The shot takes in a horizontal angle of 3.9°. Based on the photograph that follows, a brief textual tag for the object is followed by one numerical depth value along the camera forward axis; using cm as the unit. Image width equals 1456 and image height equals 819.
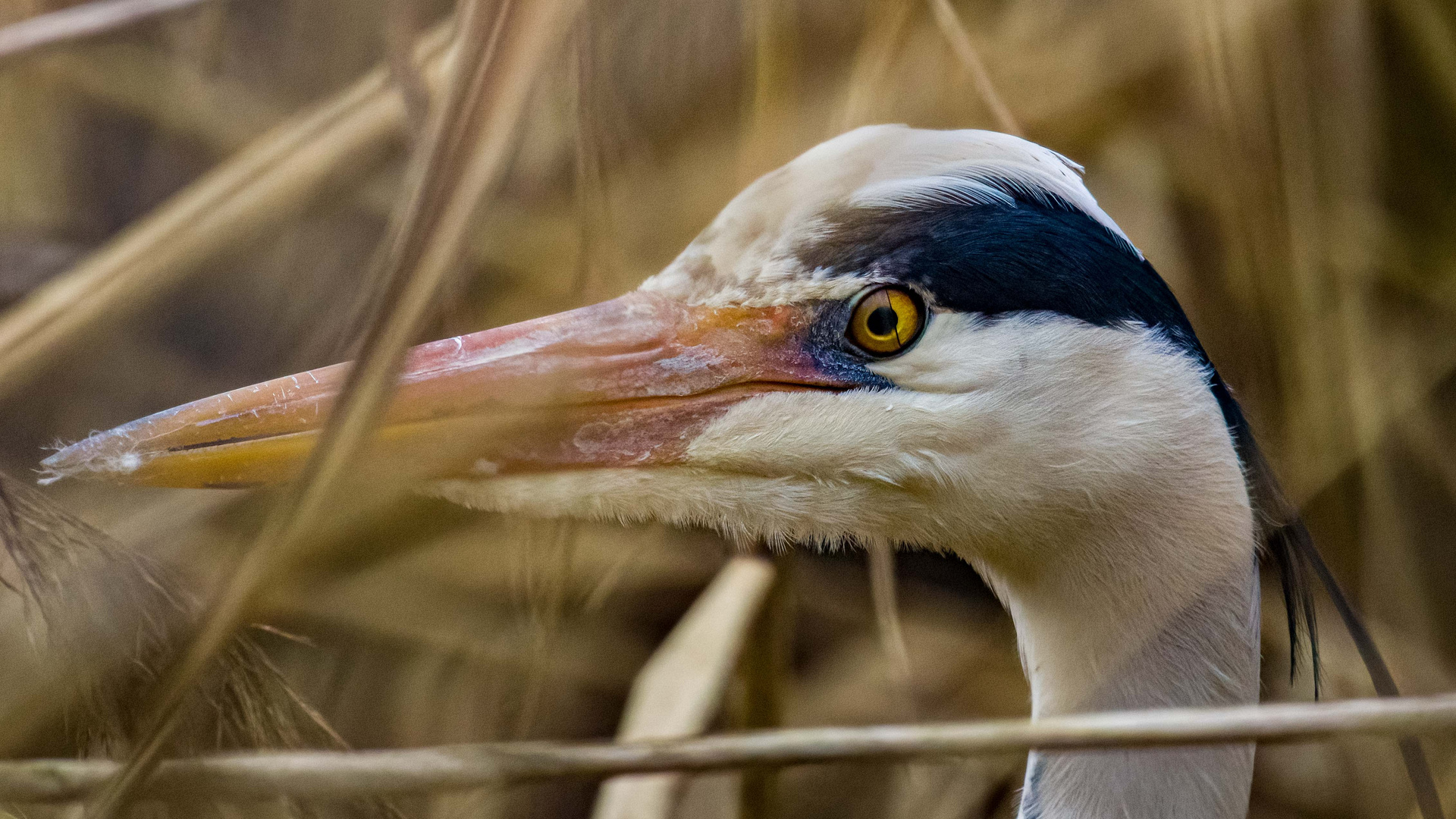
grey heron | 404
